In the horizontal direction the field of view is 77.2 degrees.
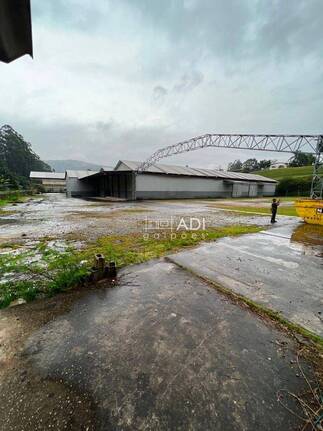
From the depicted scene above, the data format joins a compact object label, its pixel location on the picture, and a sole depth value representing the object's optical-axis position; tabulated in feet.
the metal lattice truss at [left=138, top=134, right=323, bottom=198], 37.55
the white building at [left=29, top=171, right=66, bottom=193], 153.85
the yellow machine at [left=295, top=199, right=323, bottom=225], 27.96
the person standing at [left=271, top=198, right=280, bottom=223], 30.50
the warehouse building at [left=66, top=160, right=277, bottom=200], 76.89
